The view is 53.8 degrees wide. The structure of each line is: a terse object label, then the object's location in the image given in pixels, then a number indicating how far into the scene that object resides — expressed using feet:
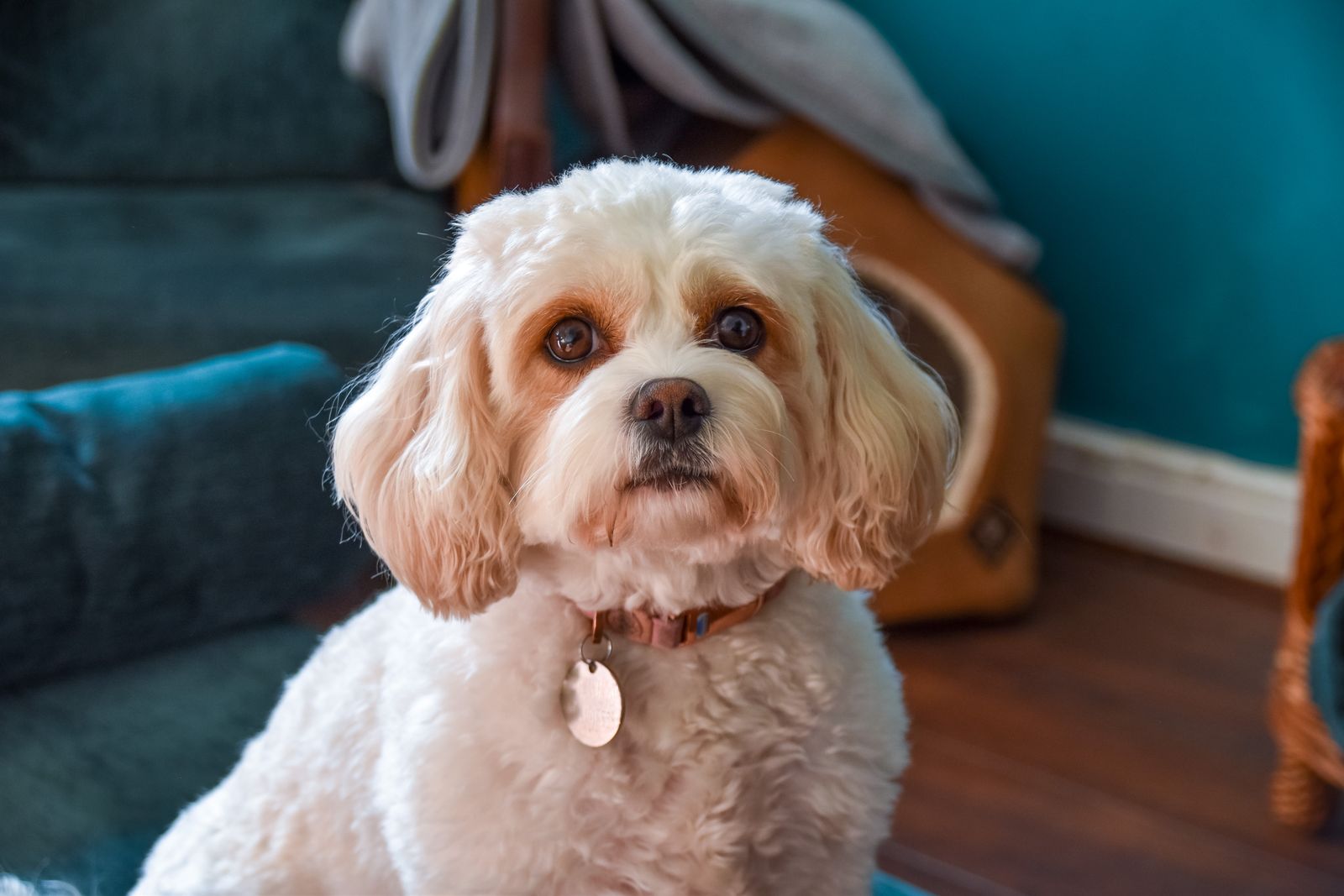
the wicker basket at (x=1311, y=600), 5.56
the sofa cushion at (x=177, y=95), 8.13
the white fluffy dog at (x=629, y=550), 2.88
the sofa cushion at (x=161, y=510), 4.00
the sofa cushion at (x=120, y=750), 3.91
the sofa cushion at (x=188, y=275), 6.13
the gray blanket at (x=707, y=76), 6.19
